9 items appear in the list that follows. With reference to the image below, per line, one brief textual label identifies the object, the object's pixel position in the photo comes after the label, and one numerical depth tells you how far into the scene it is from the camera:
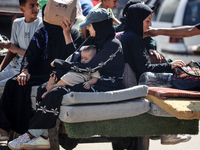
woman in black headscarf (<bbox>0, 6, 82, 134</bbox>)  8.37
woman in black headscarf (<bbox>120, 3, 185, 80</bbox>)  7.81
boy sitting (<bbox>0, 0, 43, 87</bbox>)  9.54
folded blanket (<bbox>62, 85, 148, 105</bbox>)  6.60
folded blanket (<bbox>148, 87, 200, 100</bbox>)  6.75
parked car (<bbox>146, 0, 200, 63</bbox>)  16.87
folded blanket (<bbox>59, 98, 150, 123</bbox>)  6.53
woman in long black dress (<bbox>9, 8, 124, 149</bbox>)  6.86
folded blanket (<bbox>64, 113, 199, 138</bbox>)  6.68
